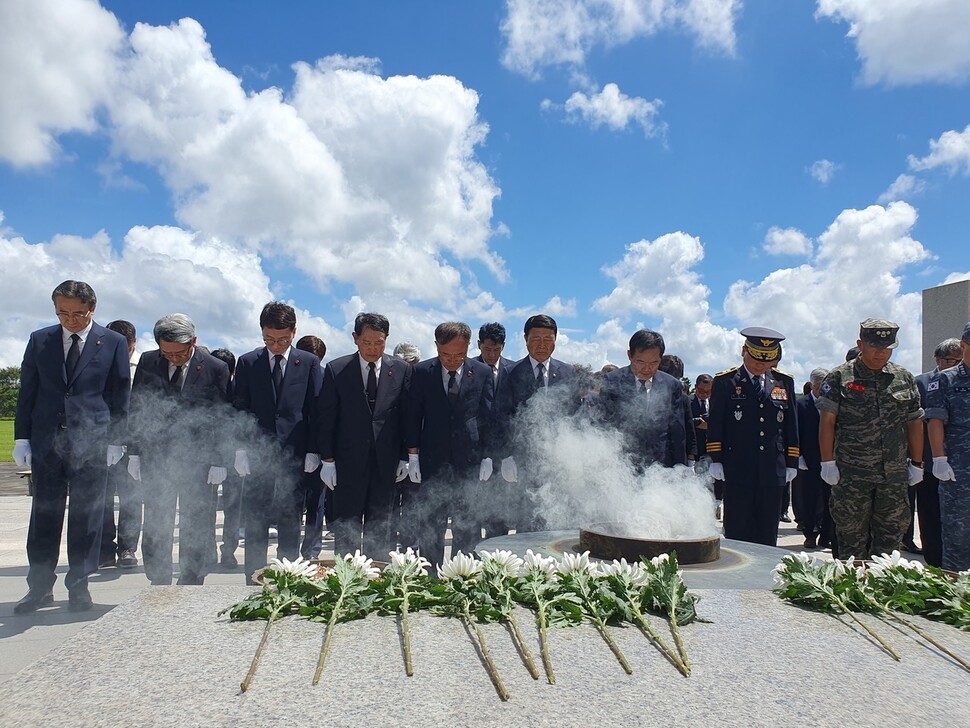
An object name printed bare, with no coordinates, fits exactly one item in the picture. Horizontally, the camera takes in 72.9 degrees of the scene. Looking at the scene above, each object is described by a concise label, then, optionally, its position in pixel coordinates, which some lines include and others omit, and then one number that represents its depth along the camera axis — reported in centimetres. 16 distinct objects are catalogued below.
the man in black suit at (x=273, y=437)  555
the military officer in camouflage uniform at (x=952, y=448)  558
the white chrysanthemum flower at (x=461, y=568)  300
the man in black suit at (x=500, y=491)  596
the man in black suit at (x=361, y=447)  557
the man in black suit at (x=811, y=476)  868
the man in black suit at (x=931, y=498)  675
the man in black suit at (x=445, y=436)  575
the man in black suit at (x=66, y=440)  505
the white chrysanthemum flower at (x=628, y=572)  293
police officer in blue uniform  574
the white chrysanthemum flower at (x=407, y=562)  303
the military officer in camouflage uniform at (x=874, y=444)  523
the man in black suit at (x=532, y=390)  606
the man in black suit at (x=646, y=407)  587
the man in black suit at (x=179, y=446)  544
